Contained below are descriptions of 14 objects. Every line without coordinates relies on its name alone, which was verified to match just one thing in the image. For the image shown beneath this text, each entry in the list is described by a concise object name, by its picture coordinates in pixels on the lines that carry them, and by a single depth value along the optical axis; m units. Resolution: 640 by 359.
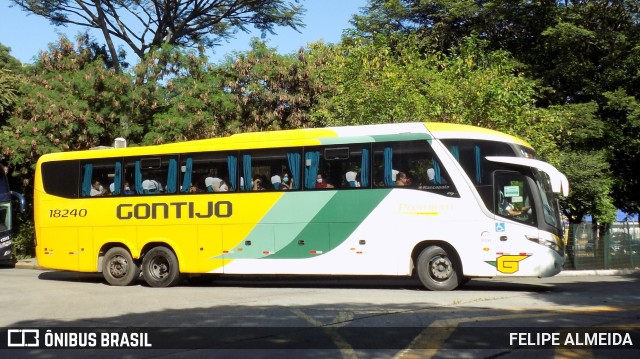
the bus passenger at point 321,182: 15.71
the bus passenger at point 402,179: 15.10
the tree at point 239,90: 26.69
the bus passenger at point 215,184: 16.70
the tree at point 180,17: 31.55
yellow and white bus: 14.47
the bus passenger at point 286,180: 16.02
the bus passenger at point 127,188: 17.64
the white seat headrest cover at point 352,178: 15.46
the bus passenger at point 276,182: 16.12
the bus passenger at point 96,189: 18.03
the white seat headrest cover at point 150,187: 17.36
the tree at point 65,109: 25.78
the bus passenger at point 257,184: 16.31
